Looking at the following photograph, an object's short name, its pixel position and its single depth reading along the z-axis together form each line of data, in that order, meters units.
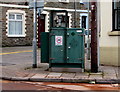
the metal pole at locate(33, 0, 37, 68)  11.78
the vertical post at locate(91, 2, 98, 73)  10.27
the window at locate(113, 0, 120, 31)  12.48
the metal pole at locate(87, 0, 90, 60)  14.78
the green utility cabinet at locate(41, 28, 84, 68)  10.46
